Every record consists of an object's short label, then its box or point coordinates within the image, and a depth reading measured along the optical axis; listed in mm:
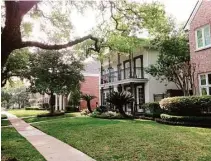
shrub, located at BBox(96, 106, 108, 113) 15141
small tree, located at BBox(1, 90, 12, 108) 43991
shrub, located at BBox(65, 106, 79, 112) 21517
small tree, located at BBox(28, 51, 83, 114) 16884
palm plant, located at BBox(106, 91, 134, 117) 12509
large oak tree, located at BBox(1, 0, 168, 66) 5012
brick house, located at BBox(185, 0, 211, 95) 9998
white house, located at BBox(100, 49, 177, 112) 15199
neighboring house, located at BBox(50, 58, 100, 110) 23785
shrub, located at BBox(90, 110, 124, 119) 12598
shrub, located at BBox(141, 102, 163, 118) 11895
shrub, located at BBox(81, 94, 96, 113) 16983
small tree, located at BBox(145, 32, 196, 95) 12114
